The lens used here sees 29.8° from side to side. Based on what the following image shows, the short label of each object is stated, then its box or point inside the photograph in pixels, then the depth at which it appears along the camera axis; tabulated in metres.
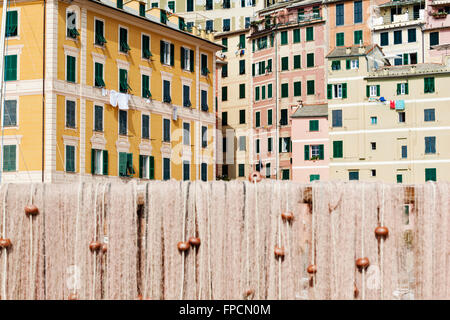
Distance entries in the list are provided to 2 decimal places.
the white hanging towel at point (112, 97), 52.81
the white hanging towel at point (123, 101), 53.41
